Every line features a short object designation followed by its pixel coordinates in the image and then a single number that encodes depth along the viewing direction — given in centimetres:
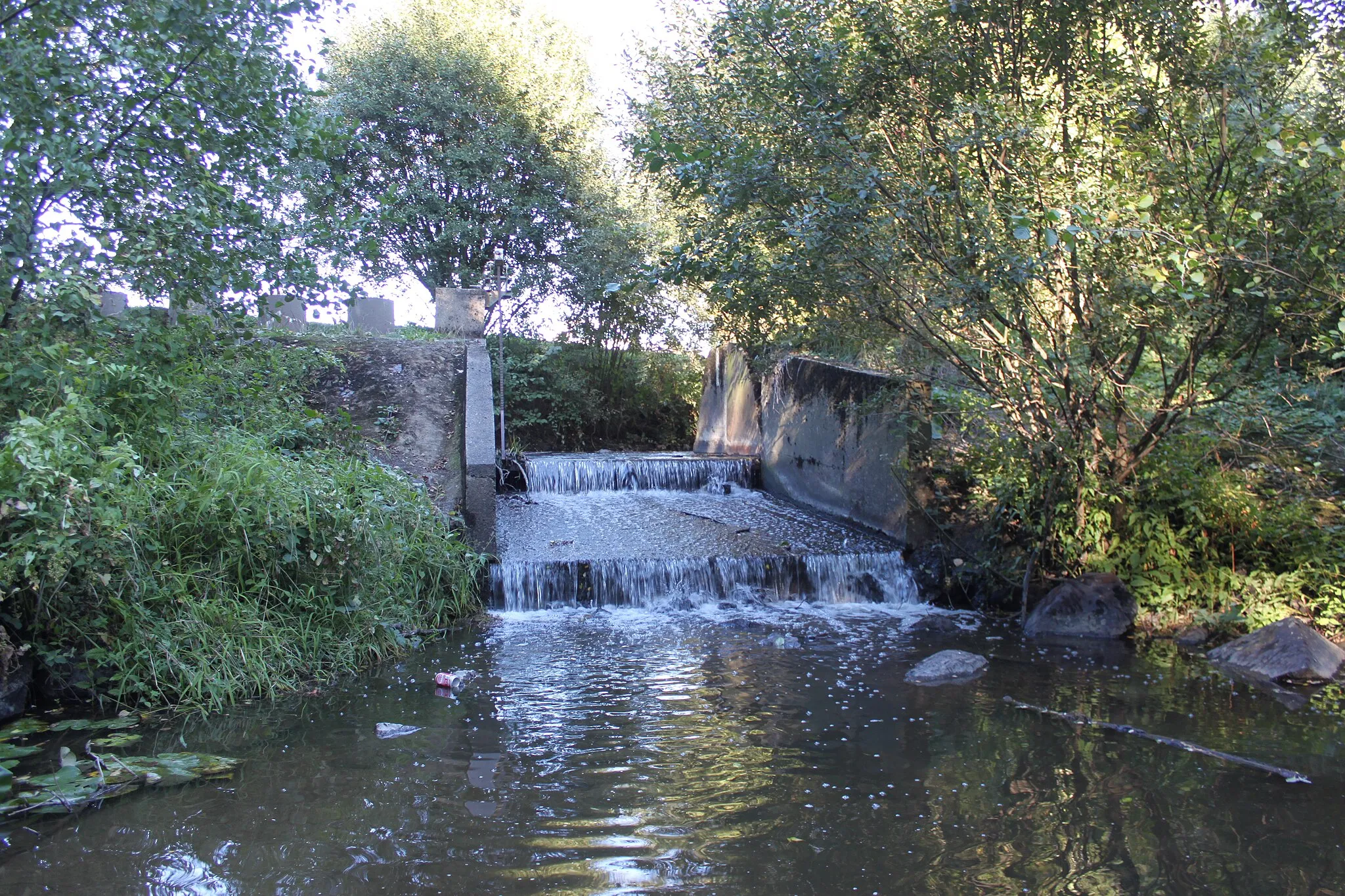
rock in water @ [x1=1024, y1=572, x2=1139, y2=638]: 804
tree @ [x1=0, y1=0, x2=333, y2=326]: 610
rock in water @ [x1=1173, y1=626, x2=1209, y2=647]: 779
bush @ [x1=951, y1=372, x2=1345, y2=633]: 764
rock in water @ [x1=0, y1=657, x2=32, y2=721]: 552
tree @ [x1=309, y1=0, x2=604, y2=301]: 2009
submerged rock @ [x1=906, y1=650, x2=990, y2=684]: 677
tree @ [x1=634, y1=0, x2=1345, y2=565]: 664
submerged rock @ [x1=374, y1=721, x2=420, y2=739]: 554
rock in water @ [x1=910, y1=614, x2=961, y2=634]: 841
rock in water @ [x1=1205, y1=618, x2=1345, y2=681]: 677
